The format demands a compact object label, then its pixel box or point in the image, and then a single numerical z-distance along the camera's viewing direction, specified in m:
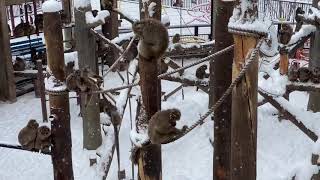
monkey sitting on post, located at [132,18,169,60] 3.14
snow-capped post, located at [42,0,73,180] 3.79
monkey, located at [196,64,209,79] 7.94
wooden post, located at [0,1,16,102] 10.41
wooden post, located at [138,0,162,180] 3.29
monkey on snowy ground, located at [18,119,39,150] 3.84
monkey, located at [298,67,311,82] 7.04
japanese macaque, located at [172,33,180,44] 8.94
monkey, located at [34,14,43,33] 11.22
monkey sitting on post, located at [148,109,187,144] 3.13
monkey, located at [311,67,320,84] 7.00
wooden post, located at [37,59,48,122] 8.83
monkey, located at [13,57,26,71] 10.87
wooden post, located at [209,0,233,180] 4.45
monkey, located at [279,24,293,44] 7.67
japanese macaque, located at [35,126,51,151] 3.87
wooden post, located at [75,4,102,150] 7.42
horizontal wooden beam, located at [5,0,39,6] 10.75
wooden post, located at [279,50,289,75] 7.32
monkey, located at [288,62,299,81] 7.11
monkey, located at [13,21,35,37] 11.09
